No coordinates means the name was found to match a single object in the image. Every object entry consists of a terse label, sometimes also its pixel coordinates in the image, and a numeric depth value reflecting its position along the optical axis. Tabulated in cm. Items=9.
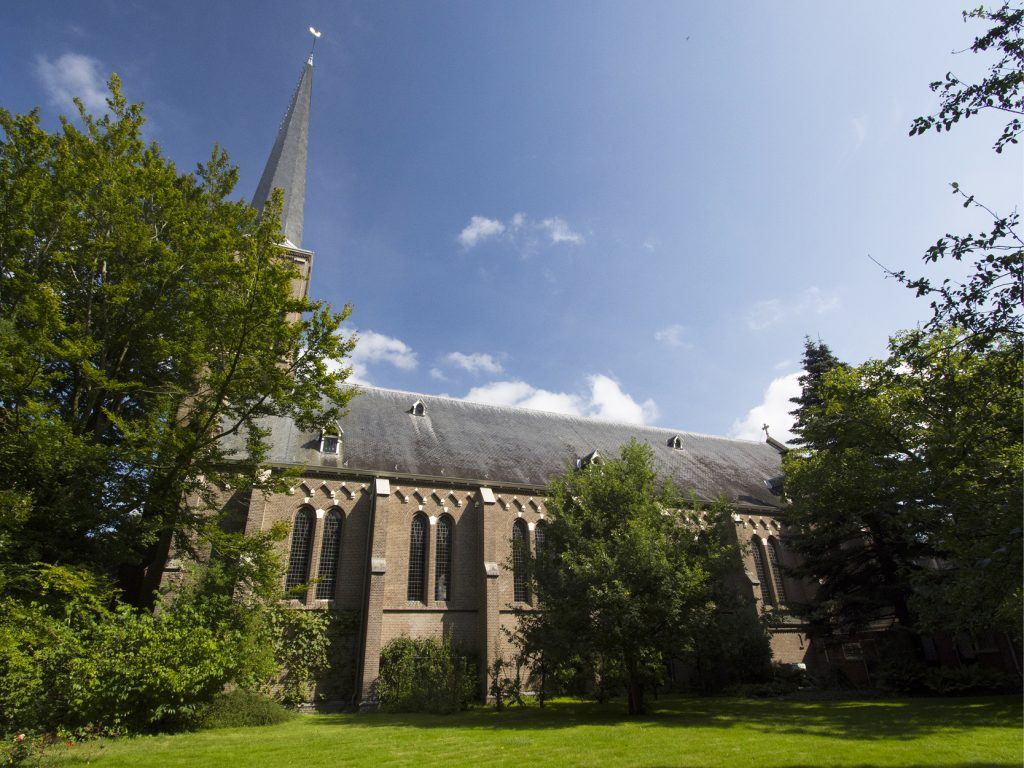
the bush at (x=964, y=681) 1770
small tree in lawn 1481
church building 2122
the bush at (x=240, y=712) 1390
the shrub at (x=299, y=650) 1879
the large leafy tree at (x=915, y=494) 820
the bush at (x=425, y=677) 1742
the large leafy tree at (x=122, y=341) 1188
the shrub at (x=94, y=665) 1089
